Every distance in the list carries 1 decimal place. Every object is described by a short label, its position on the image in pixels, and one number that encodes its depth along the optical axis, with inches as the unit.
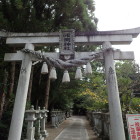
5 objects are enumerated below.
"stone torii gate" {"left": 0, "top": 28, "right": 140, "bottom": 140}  158.1
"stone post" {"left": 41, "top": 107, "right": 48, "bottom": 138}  314.2
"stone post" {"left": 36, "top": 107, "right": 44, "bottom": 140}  260.0
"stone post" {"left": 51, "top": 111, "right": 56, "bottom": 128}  511.8
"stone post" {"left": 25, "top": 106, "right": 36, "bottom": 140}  210.4
